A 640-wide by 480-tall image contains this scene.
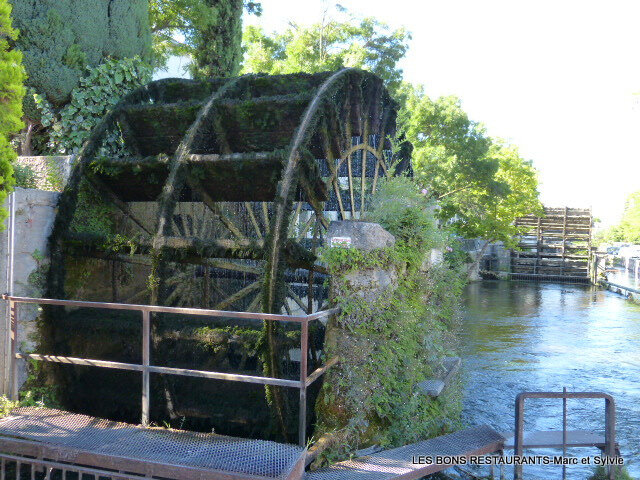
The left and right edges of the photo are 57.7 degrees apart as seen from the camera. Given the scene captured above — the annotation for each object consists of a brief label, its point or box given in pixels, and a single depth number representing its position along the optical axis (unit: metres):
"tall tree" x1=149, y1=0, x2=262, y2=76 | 10.05
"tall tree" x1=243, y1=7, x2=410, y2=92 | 18.44
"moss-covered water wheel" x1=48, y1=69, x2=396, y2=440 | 5.35
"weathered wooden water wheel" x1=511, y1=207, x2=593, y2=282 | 27.14
